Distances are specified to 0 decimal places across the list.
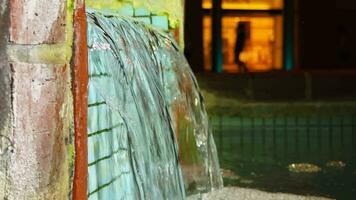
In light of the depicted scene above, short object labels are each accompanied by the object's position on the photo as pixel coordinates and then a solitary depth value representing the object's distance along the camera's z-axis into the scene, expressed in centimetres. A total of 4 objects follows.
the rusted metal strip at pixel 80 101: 257
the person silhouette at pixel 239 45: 1777
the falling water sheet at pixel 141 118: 323
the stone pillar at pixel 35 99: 230
